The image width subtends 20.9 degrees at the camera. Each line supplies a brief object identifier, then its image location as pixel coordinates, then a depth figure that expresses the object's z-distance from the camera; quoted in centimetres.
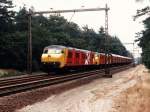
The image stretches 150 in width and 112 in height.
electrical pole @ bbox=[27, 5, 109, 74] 4078
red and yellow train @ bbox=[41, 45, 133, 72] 3712
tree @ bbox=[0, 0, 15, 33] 5394
